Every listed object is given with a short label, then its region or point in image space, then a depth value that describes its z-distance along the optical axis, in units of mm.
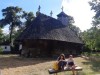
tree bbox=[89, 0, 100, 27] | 14272
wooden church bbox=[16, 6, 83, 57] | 12004
